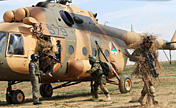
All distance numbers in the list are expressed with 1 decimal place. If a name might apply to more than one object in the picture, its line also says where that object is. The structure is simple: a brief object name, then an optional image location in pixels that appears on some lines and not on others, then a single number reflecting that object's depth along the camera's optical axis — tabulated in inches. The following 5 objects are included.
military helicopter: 386.0
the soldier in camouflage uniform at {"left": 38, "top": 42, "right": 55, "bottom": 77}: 406.0
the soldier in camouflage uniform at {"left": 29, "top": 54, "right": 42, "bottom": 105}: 373.4
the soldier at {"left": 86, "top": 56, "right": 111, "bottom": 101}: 404.8
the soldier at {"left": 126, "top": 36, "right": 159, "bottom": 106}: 305.9
